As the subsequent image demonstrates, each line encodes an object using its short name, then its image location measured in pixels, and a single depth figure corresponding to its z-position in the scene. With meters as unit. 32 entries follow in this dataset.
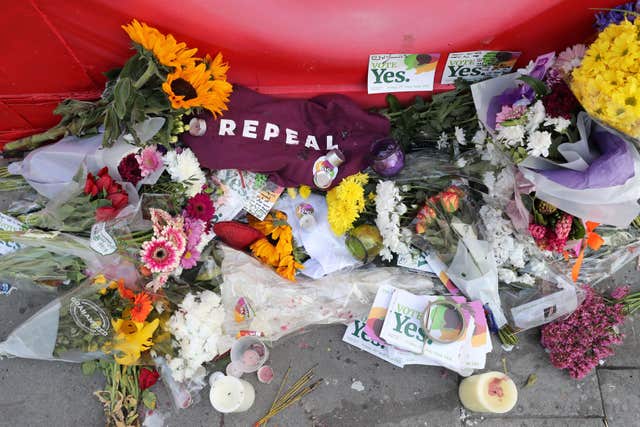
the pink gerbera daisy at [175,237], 1.87
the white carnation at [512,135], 1.73
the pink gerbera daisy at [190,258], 1.96
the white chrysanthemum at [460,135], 2.05
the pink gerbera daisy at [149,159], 1.98
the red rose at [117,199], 1.91
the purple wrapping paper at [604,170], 1.59
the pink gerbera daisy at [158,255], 1.85
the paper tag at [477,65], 1.97
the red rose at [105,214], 1.86
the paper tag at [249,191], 2.18
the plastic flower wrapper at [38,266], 2.04
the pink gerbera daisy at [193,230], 1.98
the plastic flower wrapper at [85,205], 1.89
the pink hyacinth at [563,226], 1.79
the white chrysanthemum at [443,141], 2.16
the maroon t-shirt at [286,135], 2.02
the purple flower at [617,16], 1.67
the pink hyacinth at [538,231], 1.82
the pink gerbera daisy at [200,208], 2.02
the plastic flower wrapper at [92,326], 1.98
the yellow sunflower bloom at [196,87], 1.77
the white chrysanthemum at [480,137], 1.98
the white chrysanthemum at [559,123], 1.68
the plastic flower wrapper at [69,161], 2.01
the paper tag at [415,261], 2.20
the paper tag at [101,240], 1.81
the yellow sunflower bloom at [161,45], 1.68
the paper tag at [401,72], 1.98
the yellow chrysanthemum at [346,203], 2.06
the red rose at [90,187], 1.89
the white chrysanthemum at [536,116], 1.70
